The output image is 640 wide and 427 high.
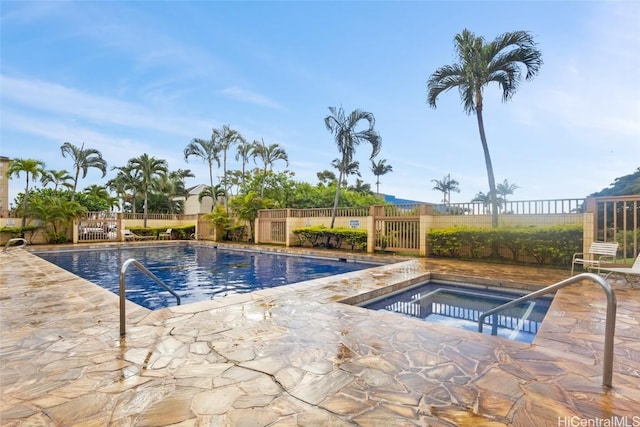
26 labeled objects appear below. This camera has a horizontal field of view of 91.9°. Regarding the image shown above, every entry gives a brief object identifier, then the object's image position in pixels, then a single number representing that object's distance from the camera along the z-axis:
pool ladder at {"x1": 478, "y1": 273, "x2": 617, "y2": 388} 2.27
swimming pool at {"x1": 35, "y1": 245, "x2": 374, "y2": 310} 7.34
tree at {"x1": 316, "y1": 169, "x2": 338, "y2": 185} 30.50
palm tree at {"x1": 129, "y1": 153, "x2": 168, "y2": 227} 24.36
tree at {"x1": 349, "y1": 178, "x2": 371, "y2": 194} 32.44
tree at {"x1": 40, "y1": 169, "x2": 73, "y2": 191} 22.62
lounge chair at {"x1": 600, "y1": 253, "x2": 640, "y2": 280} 5.58
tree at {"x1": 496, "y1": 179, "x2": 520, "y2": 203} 40.59
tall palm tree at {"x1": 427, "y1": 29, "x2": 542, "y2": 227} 9.76
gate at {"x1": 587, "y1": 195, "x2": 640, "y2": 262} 7.17
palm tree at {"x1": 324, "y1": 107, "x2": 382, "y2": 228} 15.02
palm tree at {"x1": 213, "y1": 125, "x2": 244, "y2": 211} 23.05
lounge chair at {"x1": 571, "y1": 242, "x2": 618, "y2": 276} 6.91
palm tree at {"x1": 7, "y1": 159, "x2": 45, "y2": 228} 16.88
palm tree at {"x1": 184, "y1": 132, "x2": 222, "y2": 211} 22.72
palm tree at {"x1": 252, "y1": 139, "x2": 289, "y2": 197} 22.23
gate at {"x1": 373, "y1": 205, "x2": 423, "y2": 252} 12.47
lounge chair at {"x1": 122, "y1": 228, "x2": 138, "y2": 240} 19.55
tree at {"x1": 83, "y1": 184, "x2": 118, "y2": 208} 31.29
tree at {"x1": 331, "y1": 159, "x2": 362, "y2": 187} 24.03
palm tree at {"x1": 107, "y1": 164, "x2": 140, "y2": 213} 25.00
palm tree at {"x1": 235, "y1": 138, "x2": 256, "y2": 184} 23.86
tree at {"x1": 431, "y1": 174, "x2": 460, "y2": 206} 45.37
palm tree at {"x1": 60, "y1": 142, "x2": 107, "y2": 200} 21.39
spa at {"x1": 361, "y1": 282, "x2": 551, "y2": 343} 4.73
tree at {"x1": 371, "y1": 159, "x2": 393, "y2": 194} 37.69
